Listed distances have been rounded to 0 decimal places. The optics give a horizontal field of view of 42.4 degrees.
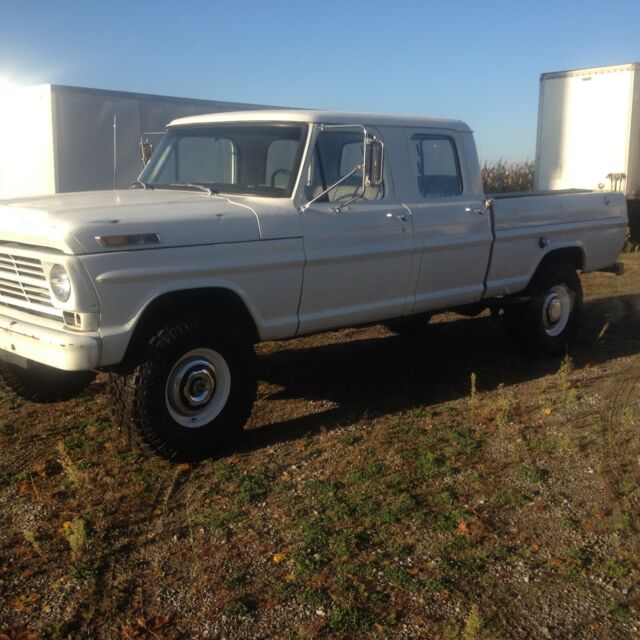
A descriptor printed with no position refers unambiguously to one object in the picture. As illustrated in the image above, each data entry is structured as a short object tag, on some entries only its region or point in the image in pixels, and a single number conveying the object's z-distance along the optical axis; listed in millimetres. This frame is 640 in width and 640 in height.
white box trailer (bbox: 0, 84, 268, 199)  10352
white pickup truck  4547
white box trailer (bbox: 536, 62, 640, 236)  14883
